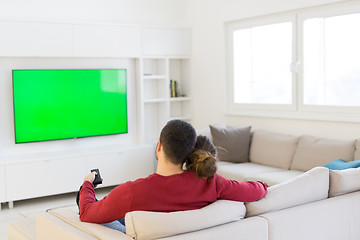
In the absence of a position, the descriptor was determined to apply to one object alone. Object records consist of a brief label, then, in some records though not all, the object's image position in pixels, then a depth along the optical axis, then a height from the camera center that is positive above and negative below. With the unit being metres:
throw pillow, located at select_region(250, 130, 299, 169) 5.13 -0.60
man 2.33 -0.45
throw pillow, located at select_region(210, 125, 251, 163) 5.51 -0.55
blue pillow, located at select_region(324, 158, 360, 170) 3.80 -0.62
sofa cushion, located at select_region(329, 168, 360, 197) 2.86 -0.53
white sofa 2.23 -0.62
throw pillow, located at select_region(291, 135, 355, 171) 4.59 -0.58
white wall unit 5.30 +0.03
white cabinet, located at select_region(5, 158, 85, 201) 5.20 -0.86
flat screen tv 5.49 -0.07
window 4.95 +0.31
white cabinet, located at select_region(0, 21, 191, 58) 5.30 +0.65
